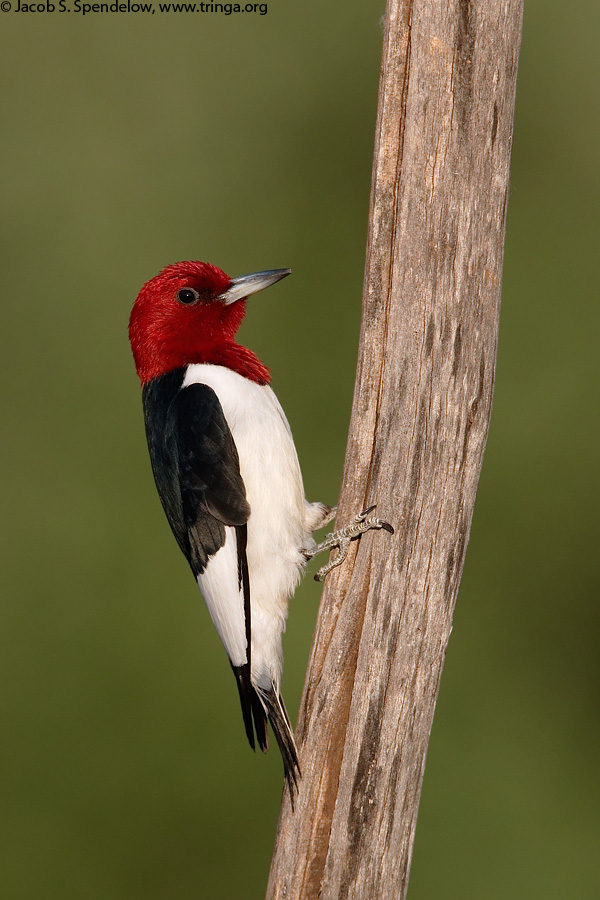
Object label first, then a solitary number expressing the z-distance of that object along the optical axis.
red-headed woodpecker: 4.97
